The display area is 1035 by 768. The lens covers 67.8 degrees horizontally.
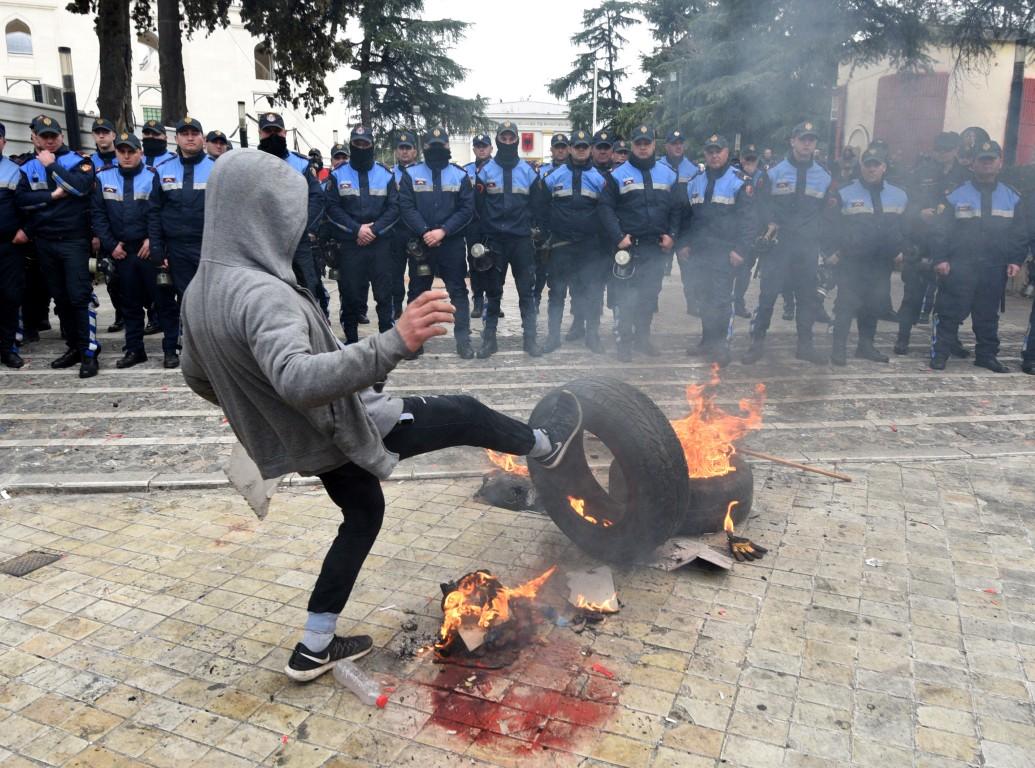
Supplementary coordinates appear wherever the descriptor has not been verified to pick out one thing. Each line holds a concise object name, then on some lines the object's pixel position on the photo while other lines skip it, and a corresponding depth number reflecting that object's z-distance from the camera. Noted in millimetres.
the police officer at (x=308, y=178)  8047
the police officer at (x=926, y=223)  8883
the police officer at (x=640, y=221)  8625
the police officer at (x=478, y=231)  8953
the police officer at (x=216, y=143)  9328
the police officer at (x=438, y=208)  8570
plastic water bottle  3006
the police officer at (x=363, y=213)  8555
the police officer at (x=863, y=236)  8523
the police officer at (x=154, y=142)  8523
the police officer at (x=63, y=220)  7934
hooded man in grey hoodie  2420
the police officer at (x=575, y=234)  8758
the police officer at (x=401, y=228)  8844
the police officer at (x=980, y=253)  8406
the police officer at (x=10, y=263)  7875
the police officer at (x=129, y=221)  8117
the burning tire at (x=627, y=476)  3828
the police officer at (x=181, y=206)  7906
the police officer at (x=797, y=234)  8445
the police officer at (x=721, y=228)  8500
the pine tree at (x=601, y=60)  41125
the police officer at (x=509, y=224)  8695
